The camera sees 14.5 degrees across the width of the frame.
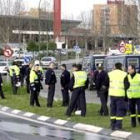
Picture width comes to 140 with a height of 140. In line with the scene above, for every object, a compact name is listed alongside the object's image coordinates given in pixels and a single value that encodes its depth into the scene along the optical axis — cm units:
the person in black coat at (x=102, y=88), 1734
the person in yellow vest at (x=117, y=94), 1447
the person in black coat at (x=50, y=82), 2083
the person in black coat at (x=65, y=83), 2127
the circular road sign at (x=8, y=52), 3384
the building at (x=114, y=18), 4556
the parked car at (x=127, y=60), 2961
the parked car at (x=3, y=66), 5456
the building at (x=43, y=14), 8181
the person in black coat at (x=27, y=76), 2875
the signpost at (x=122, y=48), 3919
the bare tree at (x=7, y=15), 6081
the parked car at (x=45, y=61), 6800
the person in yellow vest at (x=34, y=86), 2167
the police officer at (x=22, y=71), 3393
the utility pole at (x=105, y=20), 7501
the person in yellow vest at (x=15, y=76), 2830
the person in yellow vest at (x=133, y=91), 1482
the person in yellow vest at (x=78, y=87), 1758
